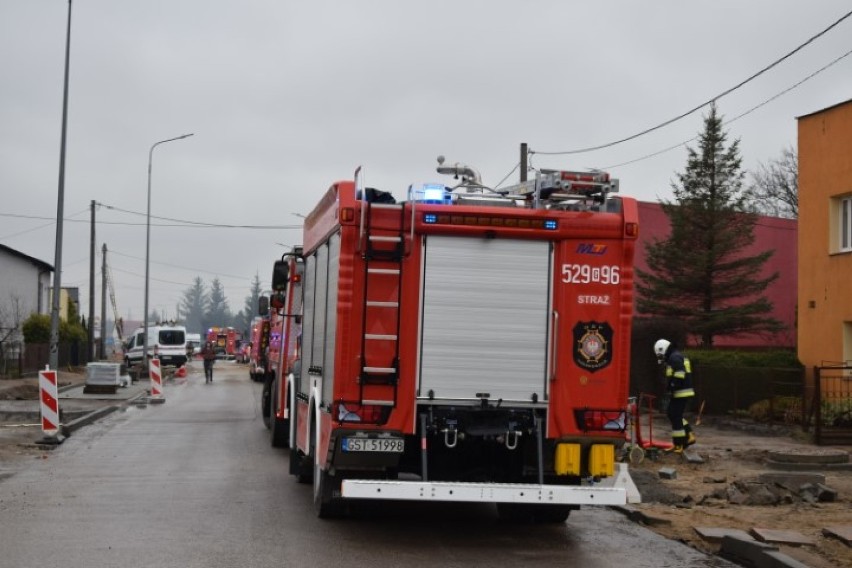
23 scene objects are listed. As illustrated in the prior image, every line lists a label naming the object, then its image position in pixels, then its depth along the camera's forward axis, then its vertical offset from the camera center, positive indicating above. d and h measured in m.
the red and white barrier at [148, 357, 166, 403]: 30.94 -1.54
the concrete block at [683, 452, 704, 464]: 14.72 -1.60
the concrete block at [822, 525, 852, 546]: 8.85 -1.58
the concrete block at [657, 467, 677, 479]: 13.30 -1.63
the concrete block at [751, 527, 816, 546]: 8.77 -1.60
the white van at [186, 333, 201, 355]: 106.99 -1.23
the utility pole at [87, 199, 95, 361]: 48.44 +1.50
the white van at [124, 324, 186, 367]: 59.78 -0.81
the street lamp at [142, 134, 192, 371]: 46.14 +3.15
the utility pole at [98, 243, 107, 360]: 55.03 -0.18
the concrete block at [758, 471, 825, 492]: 11.64 -1.47
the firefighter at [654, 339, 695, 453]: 15.12 -0.73
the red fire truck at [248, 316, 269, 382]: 39.69 -1.23
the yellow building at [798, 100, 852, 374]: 21.75 +2.28
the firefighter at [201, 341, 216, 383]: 43.88 -1.31
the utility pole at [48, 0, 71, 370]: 23.05 +1.85
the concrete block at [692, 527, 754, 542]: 9.01 -1.64
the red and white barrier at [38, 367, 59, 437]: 17.91 -1.35
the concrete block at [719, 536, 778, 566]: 8.15 -1.60
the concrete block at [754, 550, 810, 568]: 7.62 -1.56
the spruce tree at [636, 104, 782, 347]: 34.31 +2.76
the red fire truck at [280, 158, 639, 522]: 8.58 -0.01
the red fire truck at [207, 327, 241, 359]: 81.69 -0.80
